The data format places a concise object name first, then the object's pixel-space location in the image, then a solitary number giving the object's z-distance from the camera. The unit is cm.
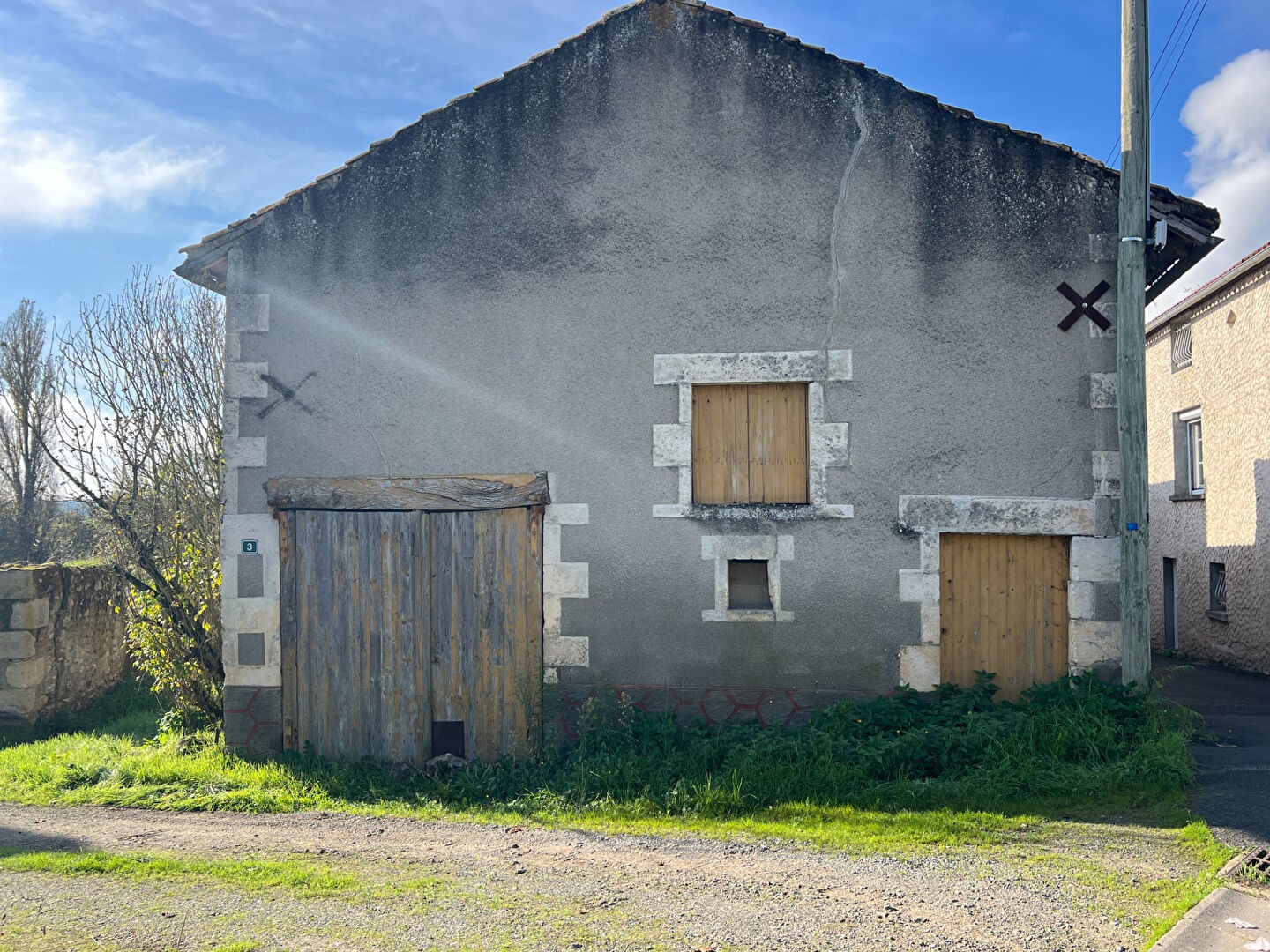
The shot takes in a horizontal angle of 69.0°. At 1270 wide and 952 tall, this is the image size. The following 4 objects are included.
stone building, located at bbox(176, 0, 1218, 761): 702
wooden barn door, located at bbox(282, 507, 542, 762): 728
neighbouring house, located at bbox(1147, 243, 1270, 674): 1161
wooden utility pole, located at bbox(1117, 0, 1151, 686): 672
